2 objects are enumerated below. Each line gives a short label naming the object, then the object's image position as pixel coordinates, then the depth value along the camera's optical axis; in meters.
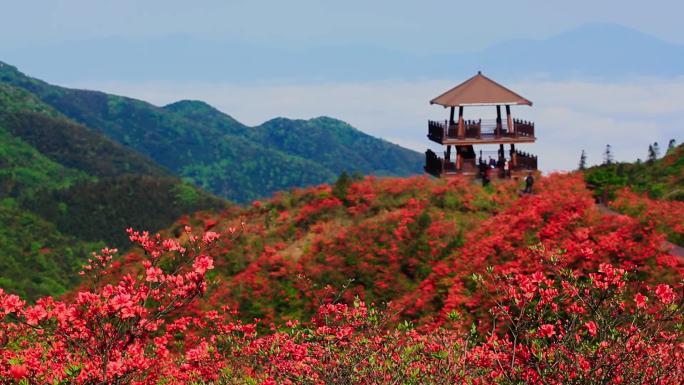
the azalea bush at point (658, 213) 40.60
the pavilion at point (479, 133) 74.06
